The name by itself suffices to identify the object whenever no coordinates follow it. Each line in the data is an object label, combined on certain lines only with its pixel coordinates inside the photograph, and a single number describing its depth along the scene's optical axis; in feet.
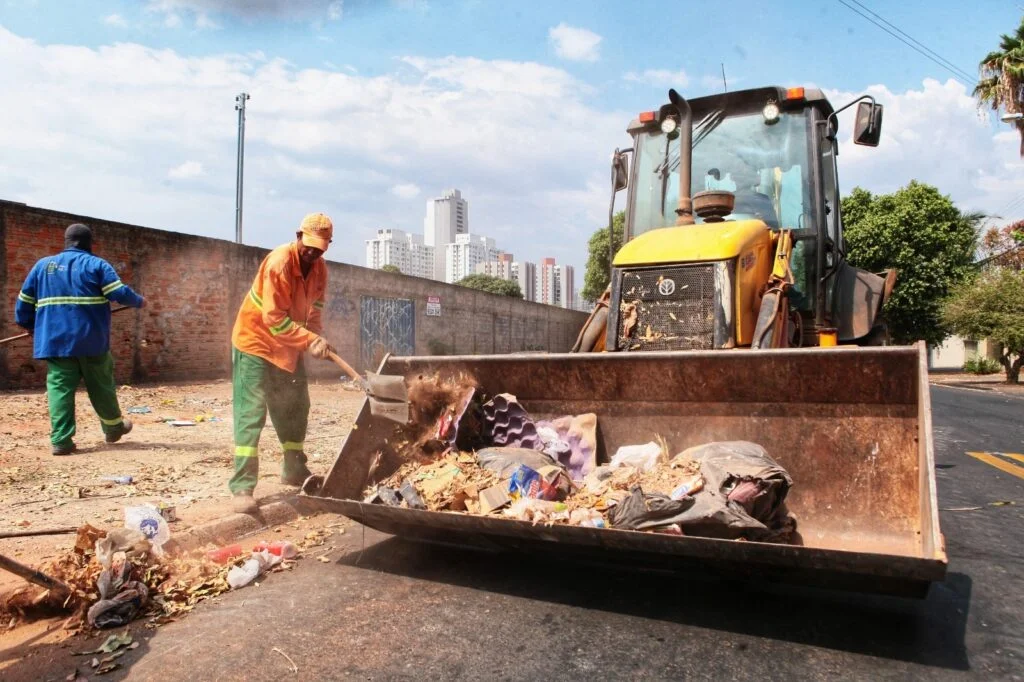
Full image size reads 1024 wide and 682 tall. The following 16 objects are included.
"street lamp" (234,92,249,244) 81.76
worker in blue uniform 19.27
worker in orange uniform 14.67
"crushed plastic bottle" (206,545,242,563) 11.97
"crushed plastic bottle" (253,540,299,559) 12.34
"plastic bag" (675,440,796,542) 9.78
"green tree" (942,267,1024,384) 68.74
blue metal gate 60.08
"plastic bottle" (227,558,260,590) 11.23
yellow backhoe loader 10.11
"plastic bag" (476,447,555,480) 12.59
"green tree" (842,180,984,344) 91.97
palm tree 72.64
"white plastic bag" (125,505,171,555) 11.43
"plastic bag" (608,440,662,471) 13.07
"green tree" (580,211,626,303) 141.90
